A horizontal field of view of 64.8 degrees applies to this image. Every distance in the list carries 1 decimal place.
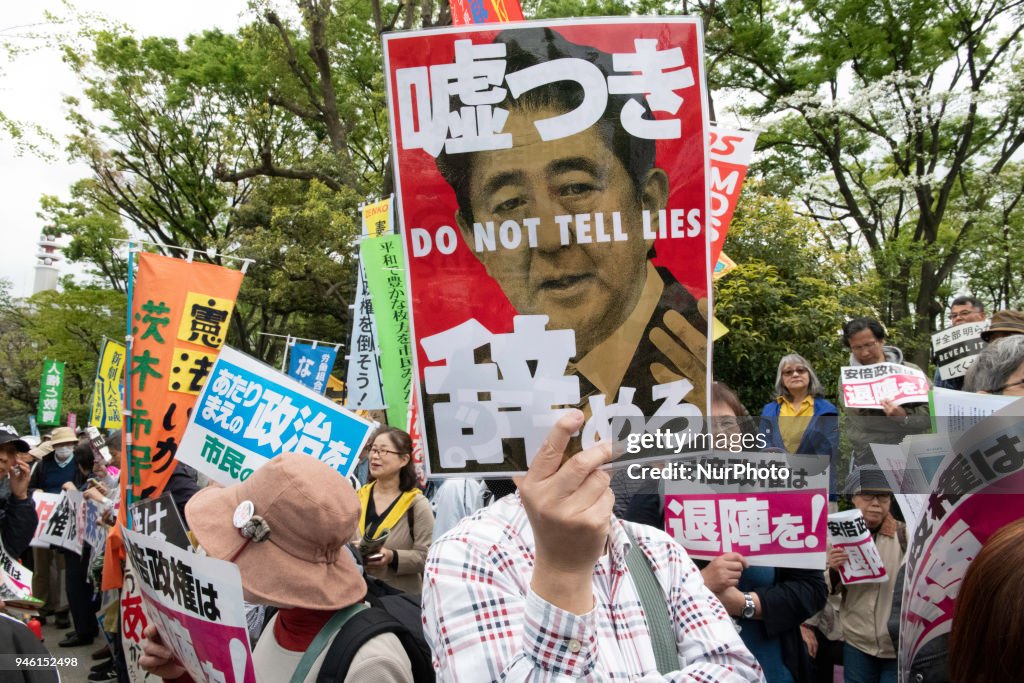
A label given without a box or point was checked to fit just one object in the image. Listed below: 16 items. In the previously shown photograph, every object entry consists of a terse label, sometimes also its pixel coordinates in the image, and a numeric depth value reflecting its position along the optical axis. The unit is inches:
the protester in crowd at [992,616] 47.7
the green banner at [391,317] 195.8
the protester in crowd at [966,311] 209.6
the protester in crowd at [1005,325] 140.6
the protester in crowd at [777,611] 114.2
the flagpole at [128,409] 173.3
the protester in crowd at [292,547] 80.7
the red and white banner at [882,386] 178.5
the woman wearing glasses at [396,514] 176.4
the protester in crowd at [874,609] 144.6
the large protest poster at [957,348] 179.9
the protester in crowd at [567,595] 49.6
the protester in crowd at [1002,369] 94.0
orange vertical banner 181.9
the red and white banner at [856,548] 131.3
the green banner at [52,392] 699.4
